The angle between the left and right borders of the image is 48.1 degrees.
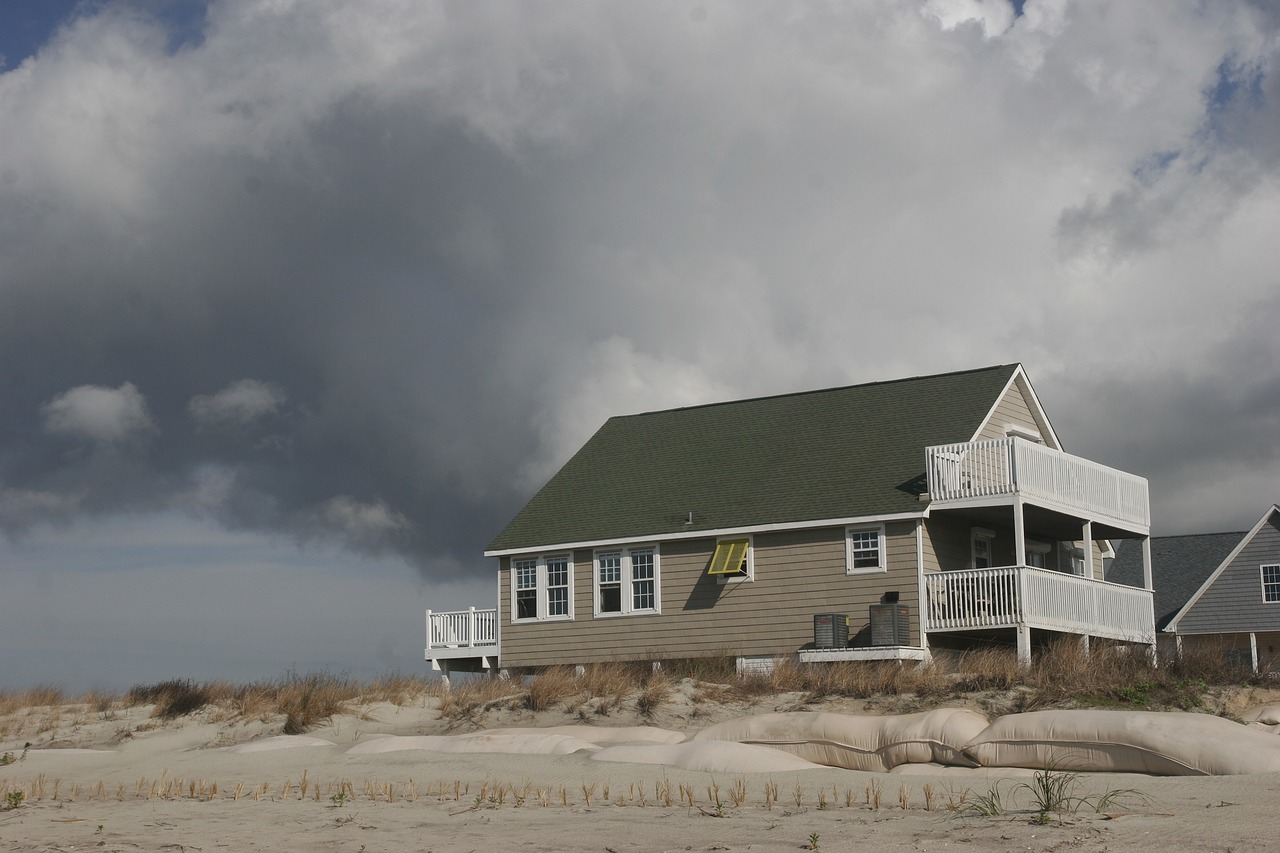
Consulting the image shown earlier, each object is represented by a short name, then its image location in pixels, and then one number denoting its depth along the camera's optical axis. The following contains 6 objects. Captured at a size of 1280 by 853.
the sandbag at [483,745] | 16.89
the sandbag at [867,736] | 15.41
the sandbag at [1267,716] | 18.23
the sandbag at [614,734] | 17.75
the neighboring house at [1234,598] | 42.62
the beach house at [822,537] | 27.86
